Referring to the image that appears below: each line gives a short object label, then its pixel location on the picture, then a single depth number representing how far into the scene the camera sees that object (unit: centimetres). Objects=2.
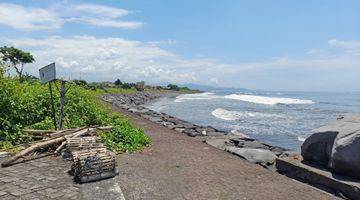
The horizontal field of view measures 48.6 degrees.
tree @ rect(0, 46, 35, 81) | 5500
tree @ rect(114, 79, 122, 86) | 8425
